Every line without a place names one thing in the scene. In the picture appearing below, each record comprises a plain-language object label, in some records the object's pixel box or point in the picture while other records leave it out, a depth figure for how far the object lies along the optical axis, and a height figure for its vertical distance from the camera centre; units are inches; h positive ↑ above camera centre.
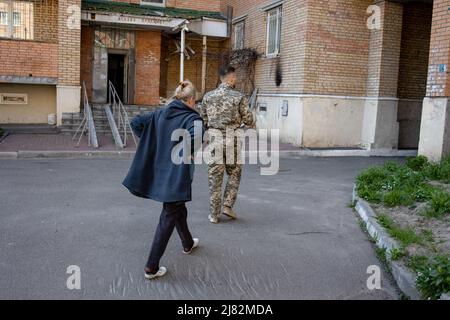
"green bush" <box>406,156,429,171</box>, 359.3 -39.4
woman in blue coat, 165.5 -21.5
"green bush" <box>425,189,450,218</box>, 229.0 -45.0
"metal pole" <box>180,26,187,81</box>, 668.1 +69.4
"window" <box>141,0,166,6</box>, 773.3 +151.2
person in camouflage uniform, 233.3 -8.3
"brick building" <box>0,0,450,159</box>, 546.6 +52.3
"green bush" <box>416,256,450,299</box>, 146.7 -51.3
